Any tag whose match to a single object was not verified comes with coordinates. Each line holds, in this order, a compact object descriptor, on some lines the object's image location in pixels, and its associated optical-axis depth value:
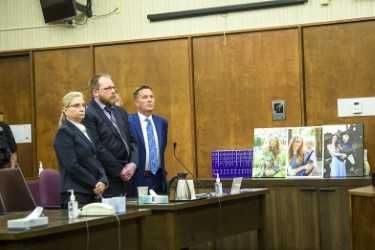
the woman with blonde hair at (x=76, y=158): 5.19
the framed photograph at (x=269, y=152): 7.16
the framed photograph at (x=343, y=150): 6.79
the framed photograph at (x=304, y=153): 6.96
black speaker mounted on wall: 8.40
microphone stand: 5.11
